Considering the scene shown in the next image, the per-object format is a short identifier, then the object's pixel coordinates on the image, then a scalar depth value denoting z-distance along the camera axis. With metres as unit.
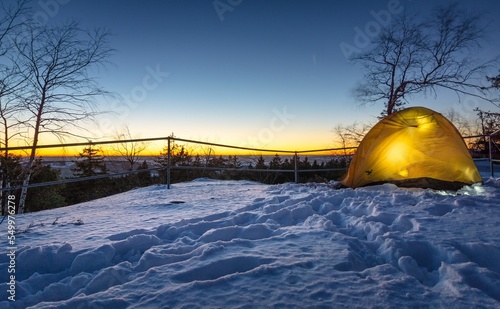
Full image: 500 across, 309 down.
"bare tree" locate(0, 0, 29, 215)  4.62
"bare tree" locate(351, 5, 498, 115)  12.09
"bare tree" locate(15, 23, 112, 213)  7.63
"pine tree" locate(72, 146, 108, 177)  28.77
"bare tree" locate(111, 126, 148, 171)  17.28
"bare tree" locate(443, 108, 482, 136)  23.31
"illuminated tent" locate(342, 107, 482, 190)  5.29
